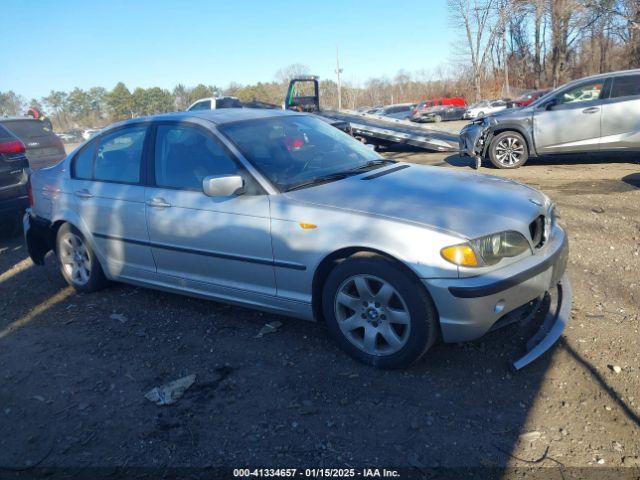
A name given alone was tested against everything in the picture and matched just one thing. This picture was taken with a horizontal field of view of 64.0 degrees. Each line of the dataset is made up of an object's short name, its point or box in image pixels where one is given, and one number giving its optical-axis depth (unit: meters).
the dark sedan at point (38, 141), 10.57
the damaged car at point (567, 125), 8.57
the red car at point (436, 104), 36.88
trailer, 12.38
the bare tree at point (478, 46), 45.54
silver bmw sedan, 2.92
